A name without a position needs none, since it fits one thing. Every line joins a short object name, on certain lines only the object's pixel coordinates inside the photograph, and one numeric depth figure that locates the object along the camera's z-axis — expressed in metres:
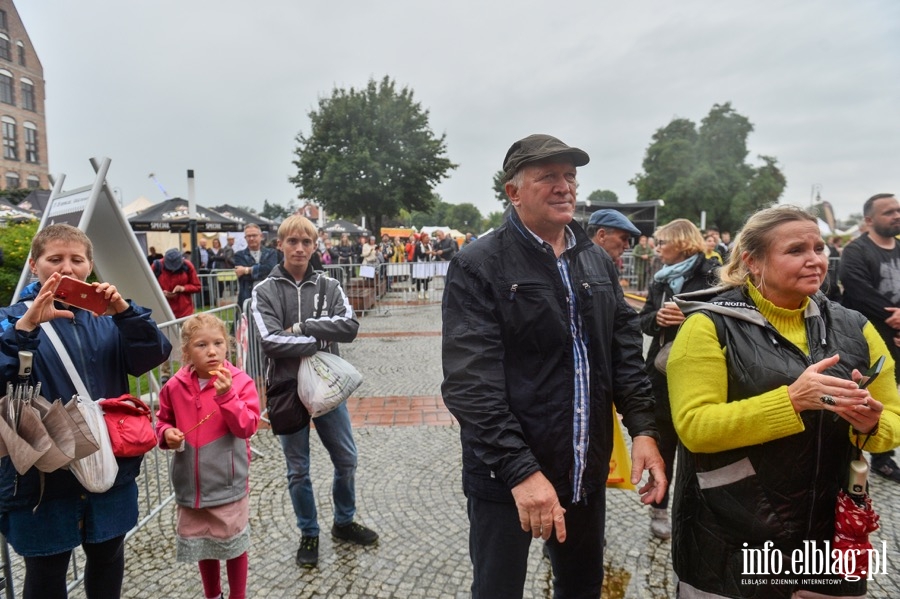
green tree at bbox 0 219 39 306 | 9.20
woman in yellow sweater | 1.77
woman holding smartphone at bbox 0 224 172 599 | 2.05
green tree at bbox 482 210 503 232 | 109.79
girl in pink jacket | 2.61
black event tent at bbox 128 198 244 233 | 14.60
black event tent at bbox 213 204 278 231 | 21.48
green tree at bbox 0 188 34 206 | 31.24
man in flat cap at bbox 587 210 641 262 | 3.79
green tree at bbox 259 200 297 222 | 104.25
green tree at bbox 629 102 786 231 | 42.53
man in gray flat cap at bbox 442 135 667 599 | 1.84
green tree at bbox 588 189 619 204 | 103.90
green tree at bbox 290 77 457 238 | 28.48
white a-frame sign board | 3.97
